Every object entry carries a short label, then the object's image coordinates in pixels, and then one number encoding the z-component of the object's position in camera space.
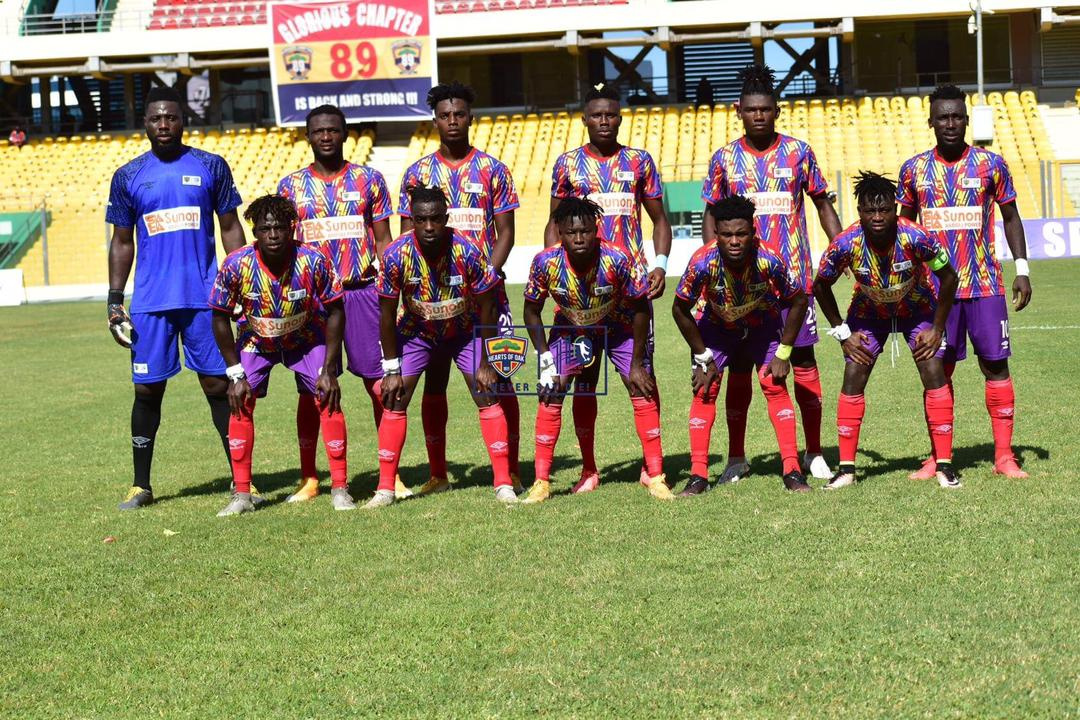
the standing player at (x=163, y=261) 8.22
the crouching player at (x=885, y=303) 7.57
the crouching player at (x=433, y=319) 7.71
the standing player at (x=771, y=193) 8.15
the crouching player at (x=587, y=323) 7.70
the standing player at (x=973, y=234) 7.93
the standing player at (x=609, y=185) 8.20
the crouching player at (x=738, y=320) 7.63
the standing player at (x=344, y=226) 8.33
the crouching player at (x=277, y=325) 7.80
